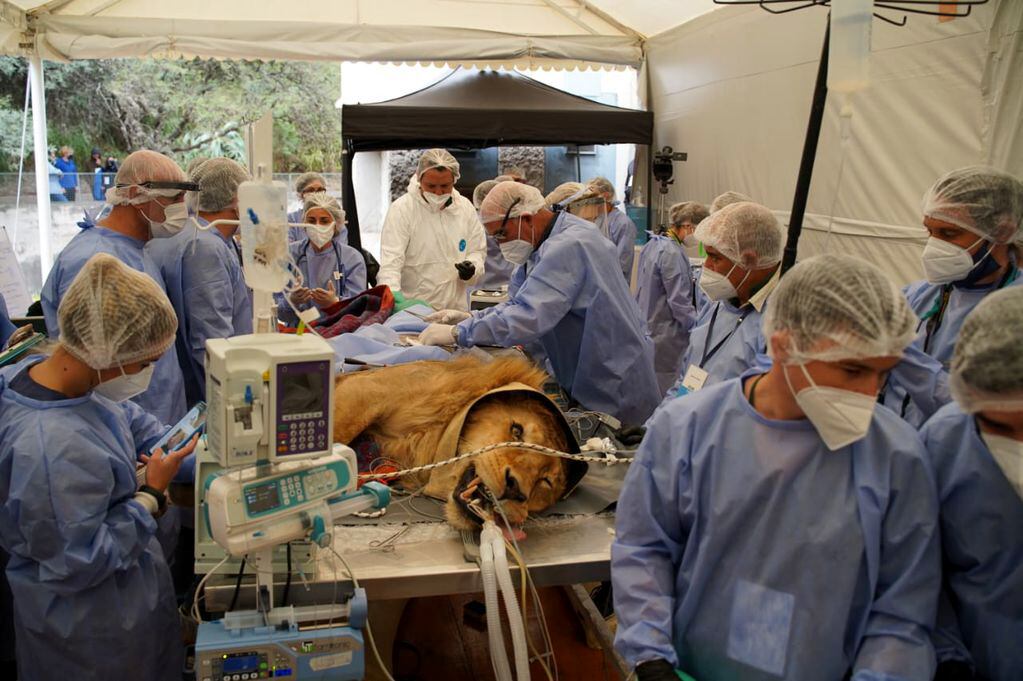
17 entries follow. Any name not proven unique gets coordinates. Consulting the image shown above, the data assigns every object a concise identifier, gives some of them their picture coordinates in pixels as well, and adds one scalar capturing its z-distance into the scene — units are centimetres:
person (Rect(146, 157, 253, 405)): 357
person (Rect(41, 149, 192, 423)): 324
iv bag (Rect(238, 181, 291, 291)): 169
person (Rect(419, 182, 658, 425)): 372
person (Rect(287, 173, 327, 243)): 711
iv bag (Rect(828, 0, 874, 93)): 219
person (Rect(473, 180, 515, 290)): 777
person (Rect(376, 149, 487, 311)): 640
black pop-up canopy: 723
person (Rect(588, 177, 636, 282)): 723
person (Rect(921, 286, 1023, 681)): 158
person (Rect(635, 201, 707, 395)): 567
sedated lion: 239
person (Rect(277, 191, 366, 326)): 586
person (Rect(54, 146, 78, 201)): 962
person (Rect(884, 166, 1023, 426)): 262
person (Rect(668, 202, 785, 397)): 290
